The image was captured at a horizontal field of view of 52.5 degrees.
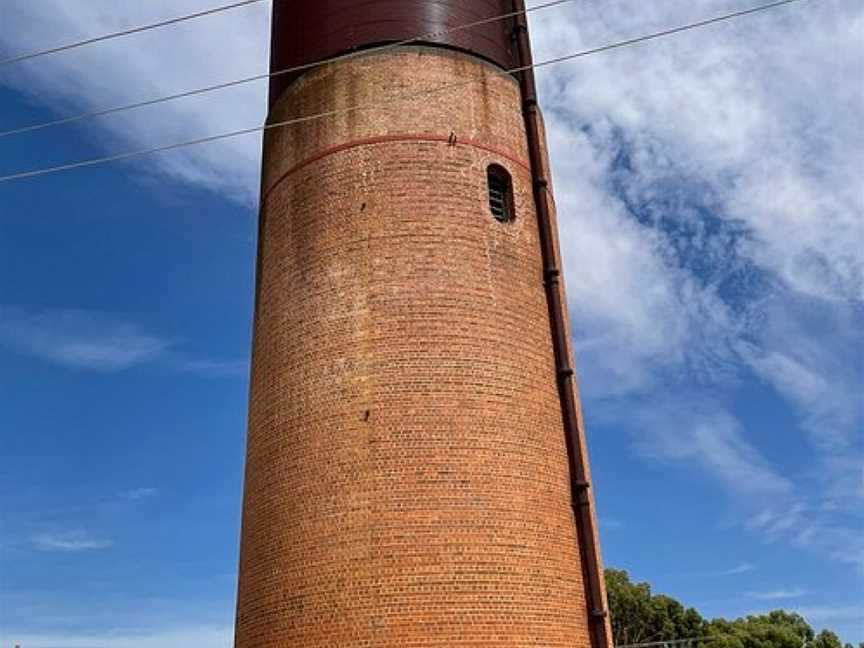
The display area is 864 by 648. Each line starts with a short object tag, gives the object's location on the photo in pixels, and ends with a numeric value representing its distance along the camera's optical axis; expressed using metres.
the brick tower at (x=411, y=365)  10.92
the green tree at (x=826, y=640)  44.71
